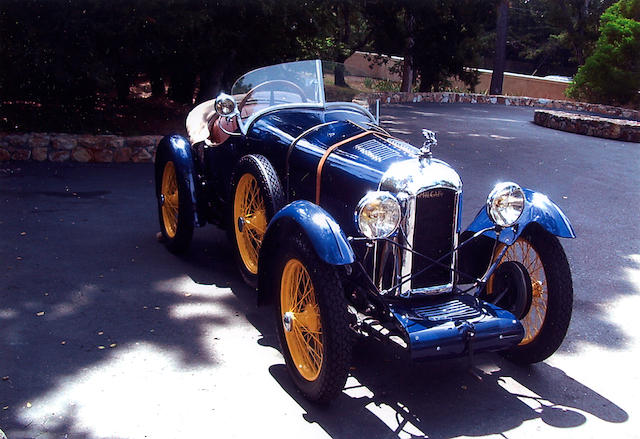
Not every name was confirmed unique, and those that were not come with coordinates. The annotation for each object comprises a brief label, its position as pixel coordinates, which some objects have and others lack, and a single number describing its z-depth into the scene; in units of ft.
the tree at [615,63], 74.13
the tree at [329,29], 40.29
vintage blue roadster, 12.25
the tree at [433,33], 68.69
